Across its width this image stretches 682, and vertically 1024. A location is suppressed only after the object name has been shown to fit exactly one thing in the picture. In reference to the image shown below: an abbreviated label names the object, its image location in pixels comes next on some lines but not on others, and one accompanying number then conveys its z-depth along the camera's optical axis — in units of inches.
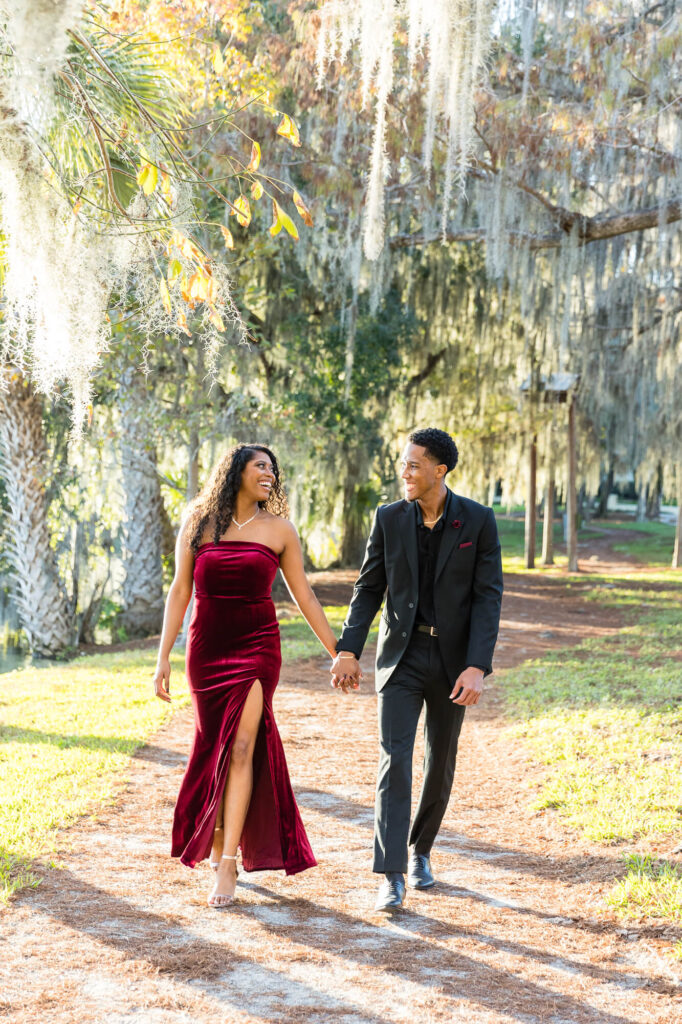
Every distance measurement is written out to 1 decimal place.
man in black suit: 163.6
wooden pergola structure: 727.1
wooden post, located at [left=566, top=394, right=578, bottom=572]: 725.3
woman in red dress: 165.8
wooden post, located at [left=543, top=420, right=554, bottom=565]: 804.0
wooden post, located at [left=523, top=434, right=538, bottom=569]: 783.7
